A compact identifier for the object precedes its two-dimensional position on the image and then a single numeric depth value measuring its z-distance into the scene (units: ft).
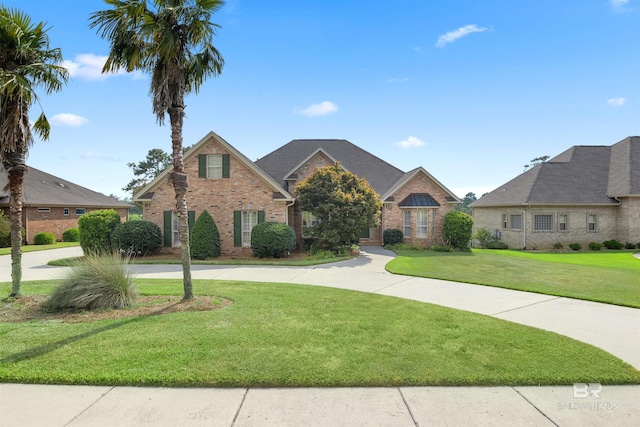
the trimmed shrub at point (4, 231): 70.39
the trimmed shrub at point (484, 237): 82.84
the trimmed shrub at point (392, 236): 70.64
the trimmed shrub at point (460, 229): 66.50
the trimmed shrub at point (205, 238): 53.11
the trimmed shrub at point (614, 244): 72.13
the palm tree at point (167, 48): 24.90
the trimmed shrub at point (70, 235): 89.10
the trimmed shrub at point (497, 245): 78.55
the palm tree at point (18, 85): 24.84
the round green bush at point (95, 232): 53.47
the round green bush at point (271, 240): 53.36
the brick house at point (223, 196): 57.98
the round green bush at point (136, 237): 53.42
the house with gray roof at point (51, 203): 81.66
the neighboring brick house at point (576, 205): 74.13
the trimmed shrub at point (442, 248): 66.28
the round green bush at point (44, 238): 81.92
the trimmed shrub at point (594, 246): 72.29
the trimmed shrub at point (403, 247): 67.51
